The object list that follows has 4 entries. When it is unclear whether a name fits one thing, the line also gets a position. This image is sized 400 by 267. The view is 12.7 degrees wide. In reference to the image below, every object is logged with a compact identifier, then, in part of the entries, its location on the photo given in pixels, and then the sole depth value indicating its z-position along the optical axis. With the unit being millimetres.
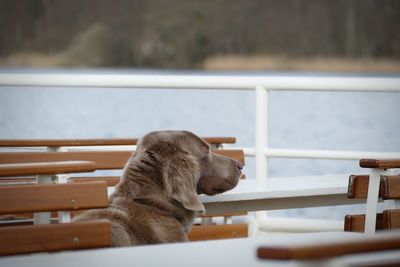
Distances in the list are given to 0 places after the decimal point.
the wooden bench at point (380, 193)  7502
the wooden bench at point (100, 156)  9314
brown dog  7355
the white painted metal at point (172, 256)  5516
